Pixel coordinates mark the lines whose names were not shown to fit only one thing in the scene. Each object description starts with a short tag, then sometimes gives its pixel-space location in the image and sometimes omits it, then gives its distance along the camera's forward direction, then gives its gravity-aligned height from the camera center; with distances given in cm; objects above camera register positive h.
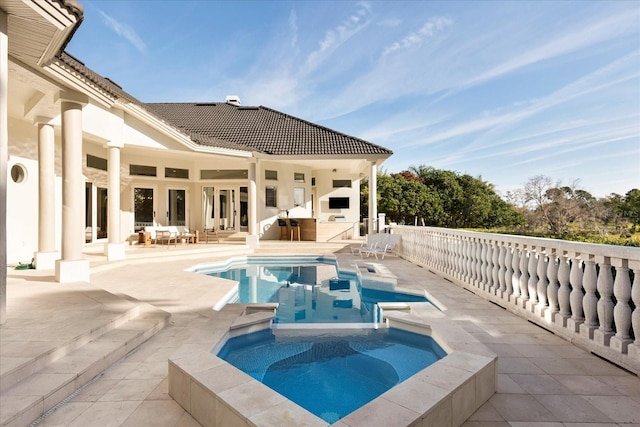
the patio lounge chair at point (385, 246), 1014 -92
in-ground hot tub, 175 -107
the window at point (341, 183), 1667 +181
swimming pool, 508 -150
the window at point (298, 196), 1519 +107
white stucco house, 455 +199
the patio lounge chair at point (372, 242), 1034 -84
